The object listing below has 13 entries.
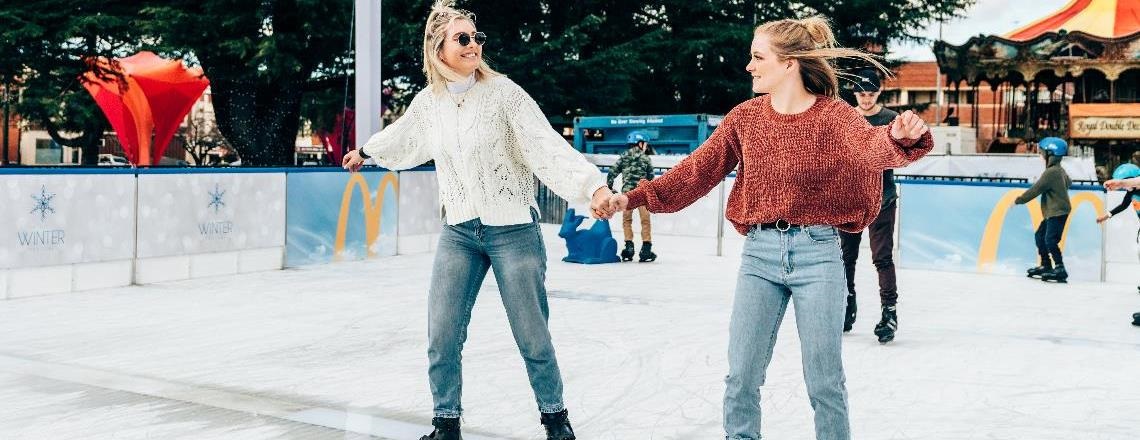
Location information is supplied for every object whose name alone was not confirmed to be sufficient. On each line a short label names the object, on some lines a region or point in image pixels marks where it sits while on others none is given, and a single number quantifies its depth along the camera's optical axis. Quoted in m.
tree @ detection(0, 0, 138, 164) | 24.42
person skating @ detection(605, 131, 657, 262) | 13.71
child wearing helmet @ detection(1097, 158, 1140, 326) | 8.09
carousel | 28.41
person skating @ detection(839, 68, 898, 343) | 6.66
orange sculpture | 28.03
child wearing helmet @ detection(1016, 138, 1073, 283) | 12.07
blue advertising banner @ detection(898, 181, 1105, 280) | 12.62
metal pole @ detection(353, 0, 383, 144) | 12.91
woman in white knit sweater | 4.08
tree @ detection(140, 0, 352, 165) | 23.64
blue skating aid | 13.30
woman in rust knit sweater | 3.38
